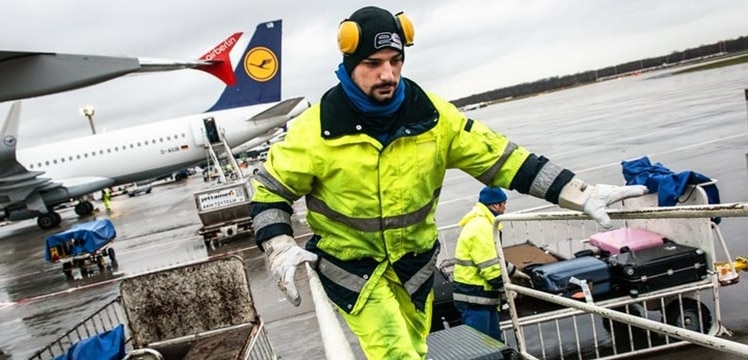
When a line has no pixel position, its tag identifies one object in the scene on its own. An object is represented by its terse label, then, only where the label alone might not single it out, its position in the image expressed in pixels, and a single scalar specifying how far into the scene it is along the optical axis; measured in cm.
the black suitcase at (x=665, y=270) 516
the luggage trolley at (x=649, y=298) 514
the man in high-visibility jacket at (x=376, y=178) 241
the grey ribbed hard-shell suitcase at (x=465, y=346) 349
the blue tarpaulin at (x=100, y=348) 515
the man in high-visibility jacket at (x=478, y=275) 503
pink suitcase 570
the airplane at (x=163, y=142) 2522
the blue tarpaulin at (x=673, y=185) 554
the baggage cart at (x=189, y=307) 541
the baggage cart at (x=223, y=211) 1476
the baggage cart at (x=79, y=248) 1382
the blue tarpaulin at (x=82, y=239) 1381
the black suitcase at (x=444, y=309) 561
